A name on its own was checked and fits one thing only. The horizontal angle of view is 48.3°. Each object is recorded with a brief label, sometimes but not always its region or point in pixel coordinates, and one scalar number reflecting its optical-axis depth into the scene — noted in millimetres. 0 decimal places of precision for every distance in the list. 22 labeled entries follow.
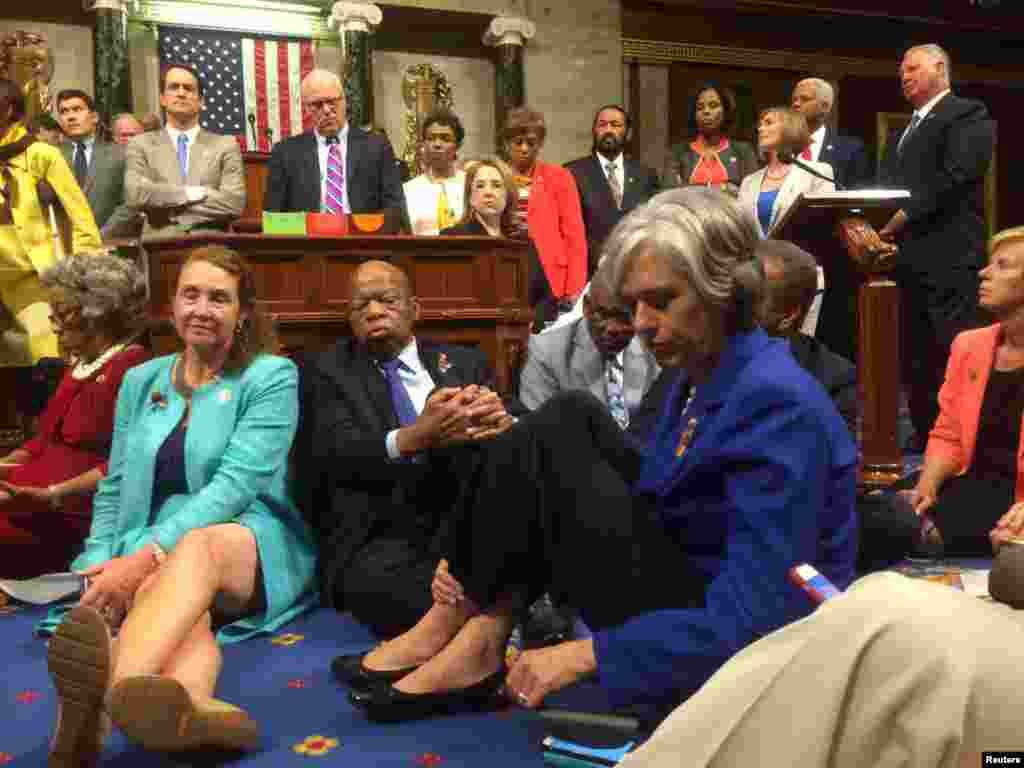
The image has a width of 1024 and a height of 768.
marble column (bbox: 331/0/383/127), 8992
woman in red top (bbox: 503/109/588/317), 4902
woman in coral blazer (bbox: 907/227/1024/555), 3109
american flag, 8875
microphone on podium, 3560
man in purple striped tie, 4824
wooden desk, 3873
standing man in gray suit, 5219
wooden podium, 3652
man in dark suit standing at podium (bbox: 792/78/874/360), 5164
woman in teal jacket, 2303
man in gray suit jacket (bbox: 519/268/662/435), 2885
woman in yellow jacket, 4344
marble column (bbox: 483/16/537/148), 9453
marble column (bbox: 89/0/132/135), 8227
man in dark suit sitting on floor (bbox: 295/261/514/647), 2615
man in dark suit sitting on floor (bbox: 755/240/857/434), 2959
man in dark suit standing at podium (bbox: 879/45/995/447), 4621
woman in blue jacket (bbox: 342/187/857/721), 1521
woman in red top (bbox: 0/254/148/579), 3105
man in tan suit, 4848
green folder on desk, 4020
